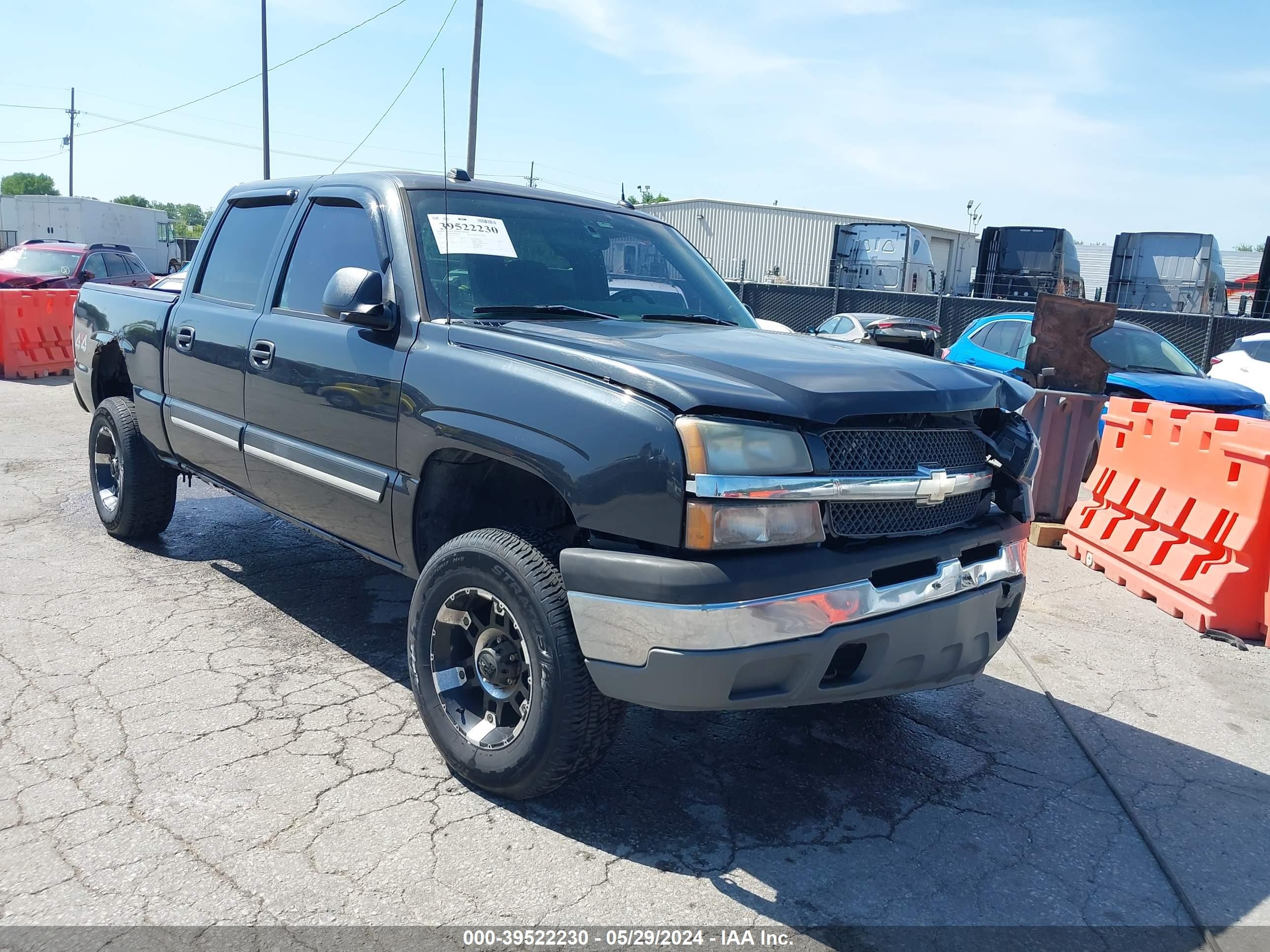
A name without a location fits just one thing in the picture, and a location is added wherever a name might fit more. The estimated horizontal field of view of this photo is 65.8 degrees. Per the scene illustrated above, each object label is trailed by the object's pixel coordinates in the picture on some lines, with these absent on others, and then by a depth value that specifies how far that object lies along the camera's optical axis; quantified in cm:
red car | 1820
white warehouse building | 3731
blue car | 899
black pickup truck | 253
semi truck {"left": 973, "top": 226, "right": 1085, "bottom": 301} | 2181
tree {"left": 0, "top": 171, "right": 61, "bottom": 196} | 10888
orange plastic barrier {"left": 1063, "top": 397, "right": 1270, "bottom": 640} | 509
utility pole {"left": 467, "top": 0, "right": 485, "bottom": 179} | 1733
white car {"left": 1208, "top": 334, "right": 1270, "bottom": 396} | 1073
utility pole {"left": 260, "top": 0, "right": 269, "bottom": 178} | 2612
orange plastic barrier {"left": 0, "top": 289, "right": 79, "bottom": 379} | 1305
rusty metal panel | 732
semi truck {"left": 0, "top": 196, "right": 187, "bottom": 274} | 3297
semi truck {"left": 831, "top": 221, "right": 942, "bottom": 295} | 2303
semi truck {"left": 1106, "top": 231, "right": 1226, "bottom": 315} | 1997
